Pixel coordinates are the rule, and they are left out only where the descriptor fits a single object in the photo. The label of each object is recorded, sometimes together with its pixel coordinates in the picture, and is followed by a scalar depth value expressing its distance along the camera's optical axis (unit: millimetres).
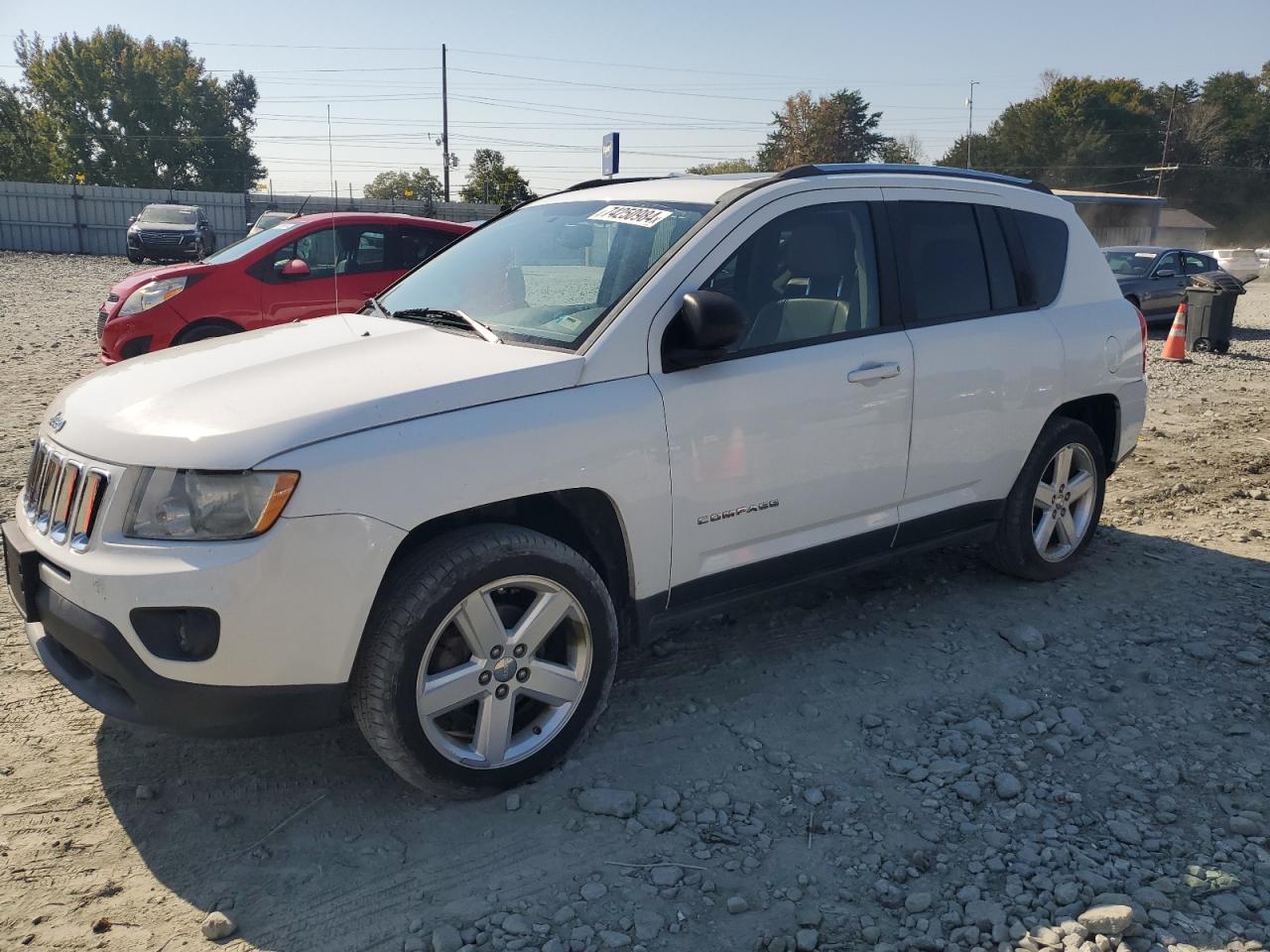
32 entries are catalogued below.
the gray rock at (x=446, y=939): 2648
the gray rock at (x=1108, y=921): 2693
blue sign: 14445
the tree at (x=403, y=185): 69056
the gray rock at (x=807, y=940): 2666
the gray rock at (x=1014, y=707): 3869
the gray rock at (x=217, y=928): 2676
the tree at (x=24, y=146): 64688
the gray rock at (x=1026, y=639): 4453
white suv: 2814
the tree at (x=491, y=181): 48562
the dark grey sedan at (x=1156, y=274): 16938
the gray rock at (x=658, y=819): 3164
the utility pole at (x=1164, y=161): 75088
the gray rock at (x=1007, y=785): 3348
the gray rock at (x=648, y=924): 2711
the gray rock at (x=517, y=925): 2715
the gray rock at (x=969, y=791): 3322
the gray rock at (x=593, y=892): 2857
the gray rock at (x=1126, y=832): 3100
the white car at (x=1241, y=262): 32525
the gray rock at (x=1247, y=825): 3143
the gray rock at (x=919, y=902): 2814
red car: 9047
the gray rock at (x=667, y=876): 2916
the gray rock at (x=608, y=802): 3229
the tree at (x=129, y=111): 73062
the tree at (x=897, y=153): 74162
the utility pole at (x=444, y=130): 50594
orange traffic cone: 14109
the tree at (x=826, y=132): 75062
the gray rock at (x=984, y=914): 2764
